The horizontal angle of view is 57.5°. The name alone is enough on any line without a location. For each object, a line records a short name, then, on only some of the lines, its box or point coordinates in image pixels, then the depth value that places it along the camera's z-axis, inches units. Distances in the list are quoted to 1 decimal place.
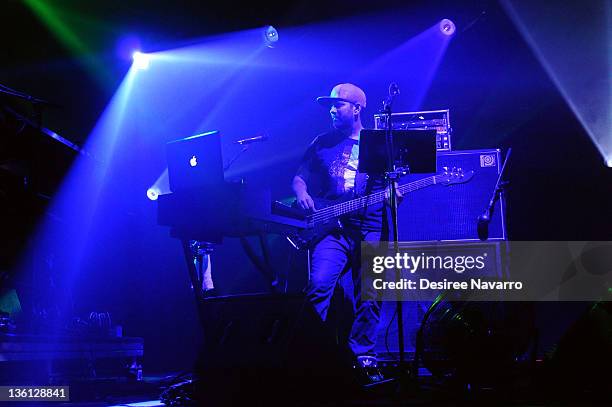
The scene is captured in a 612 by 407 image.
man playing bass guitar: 155.6
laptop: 120.9
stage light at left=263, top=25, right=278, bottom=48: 229.3
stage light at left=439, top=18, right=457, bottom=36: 220.8
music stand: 135.7
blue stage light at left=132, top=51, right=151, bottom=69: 242.8
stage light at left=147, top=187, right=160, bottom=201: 228.9
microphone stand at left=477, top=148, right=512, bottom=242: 130.3
